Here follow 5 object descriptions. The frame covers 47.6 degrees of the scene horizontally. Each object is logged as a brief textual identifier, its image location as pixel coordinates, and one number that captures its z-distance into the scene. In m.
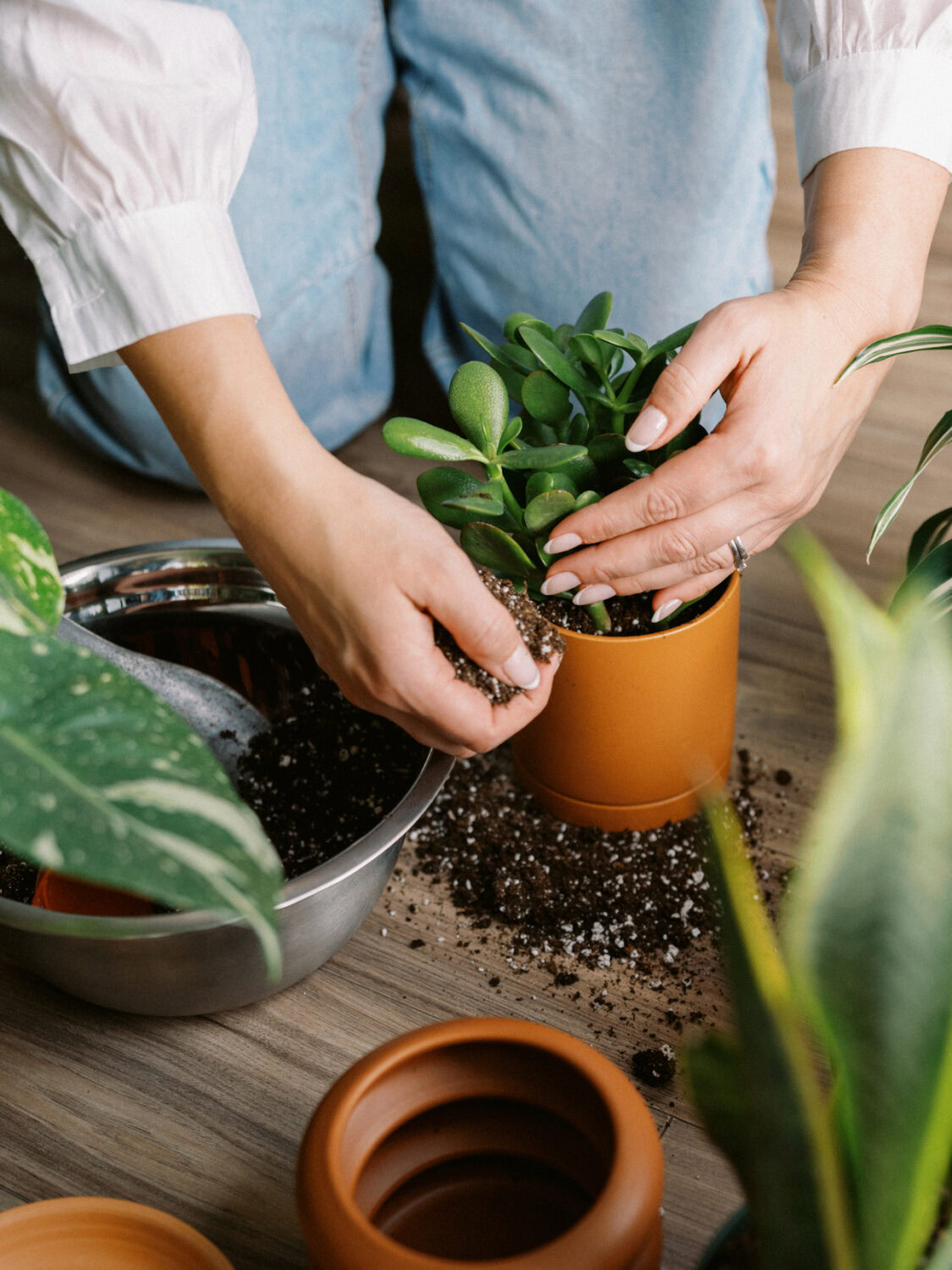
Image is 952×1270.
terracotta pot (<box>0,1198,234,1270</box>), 0.43
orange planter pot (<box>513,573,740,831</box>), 0.65
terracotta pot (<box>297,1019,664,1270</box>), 0.38
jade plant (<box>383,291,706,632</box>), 0.61
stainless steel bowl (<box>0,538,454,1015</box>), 0.54
